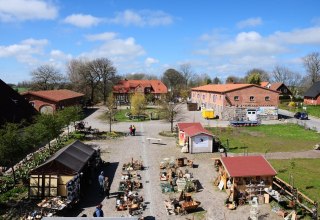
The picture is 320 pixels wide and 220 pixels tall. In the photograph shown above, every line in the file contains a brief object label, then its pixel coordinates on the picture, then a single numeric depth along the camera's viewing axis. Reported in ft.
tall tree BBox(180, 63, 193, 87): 294.93
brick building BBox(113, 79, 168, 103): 192.52
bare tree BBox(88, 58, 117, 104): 192.36
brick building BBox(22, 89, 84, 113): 124.82
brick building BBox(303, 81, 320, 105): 162.69
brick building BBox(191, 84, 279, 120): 122.06
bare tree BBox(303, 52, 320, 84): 229.45
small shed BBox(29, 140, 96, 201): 43.20
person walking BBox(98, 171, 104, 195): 47.28
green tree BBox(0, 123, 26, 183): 48.09
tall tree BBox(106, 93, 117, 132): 106.91
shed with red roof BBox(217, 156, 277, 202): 45.33
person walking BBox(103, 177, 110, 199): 46.43
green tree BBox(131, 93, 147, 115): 127.90
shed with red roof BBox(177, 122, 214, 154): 71.76
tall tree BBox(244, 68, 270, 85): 306.20
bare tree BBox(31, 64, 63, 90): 193.15
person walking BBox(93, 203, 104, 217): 36.84
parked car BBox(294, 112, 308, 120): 122.53
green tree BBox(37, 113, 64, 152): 66.99
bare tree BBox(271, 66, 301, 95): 284.36
